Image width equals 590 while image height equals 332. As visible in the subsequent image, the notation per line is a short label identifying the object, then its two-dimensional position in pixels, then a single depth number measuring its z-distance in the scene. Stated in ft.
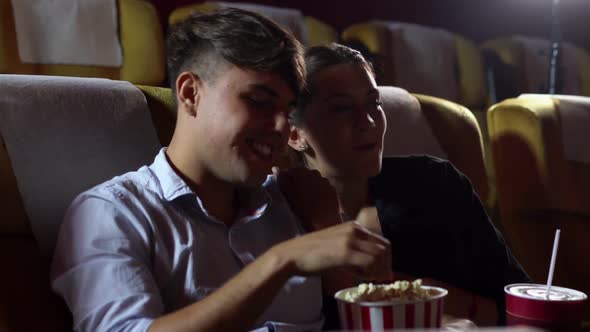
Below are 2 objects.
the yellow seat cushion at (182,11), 8.02
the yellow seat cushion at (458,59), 9.02
